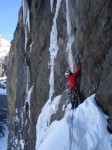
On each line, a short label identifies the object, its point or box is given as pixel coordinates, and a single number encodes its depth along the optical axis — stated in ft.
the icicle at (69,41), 22.70
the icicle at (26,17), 37.09
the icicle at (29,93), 35.66
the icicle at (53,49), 27.06
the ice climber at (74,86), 19.68
